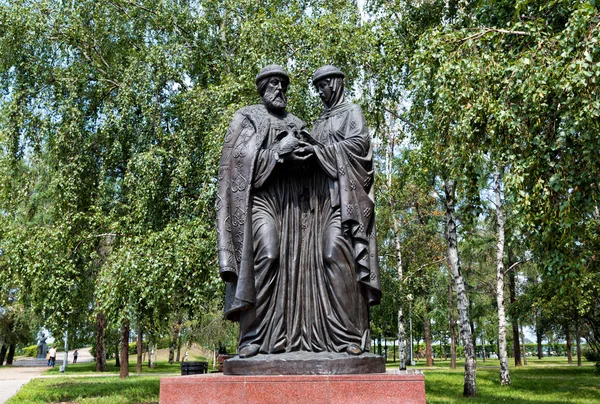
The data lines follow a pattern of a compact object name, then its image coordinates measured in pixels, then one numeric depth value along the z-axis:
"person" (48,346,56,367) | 39.34
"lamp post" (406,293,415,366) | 20.25
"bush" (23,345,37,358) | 70.94
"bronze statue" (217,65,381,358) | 4.81
